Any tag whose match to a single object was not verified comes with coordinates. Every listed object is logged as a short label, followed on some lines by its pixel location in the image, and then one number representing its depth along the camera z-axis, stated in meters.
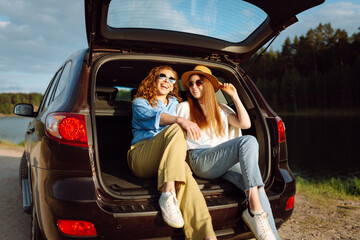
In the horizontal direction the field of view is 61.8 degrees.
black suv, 1.74
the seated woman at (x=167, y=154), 1.86
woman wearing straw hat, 2.00
